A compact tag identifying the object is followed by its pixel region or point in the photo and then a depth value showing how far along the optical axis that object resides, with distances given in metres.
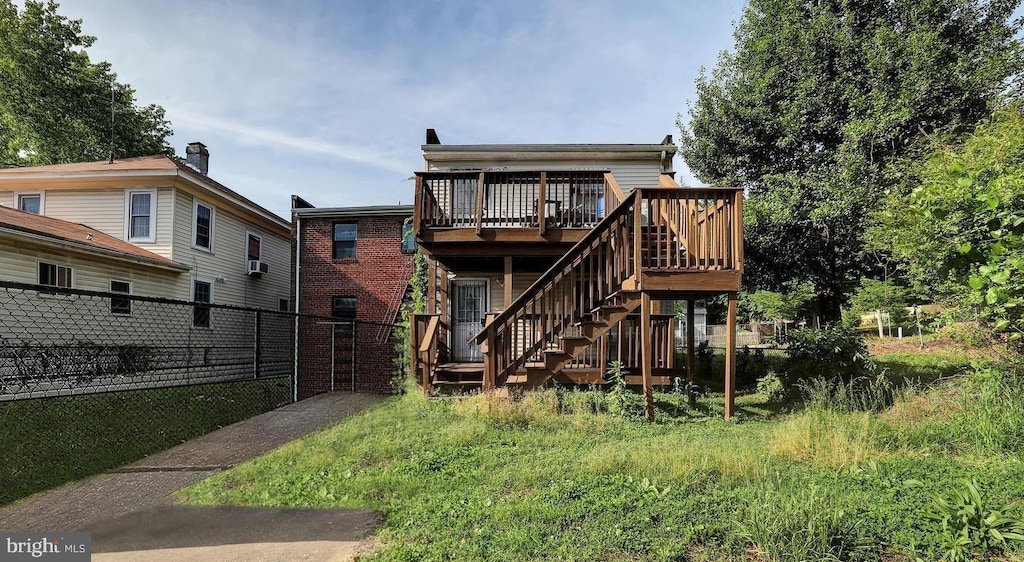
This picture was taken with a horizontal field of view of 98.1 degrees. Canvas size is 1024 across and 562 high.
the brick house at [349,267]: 14.01
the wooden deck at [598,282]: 6.11
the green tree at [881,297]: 13.55
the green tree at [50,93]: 17.42
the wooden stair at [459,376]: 7.91
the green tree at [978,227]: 4.22
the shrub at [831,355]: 8.13
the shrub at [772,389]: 7.55
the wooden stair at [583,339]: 6.38
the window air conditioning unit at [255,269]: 15.14
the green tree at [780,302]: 23.36
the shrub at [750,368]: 9.38
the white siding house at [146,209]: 12.00
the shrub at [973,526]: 2.33
